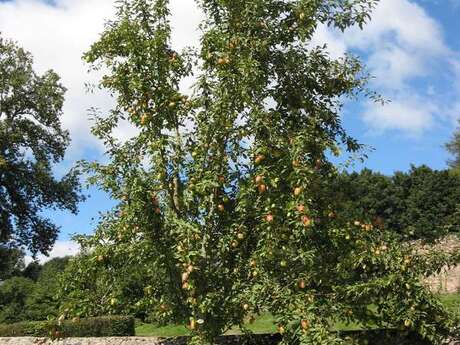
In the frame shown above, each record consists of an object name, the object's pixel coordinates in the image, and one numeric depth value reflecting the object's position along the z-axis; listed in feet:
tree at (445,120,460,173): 167.30
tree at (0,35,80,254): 88.63
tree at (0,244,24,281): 101.00
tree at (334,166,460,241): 88.02
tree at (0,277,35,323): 83.82
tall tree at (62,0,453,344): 19.42
